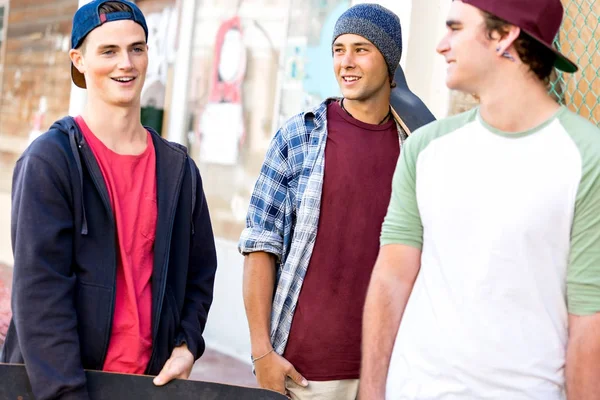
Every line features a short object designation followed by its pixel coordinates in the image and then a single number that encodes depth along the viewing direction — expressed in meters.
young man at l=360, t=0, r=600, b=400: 2.33
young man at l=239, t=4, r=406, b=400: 3.33
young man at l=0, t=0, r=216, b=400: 2.66
